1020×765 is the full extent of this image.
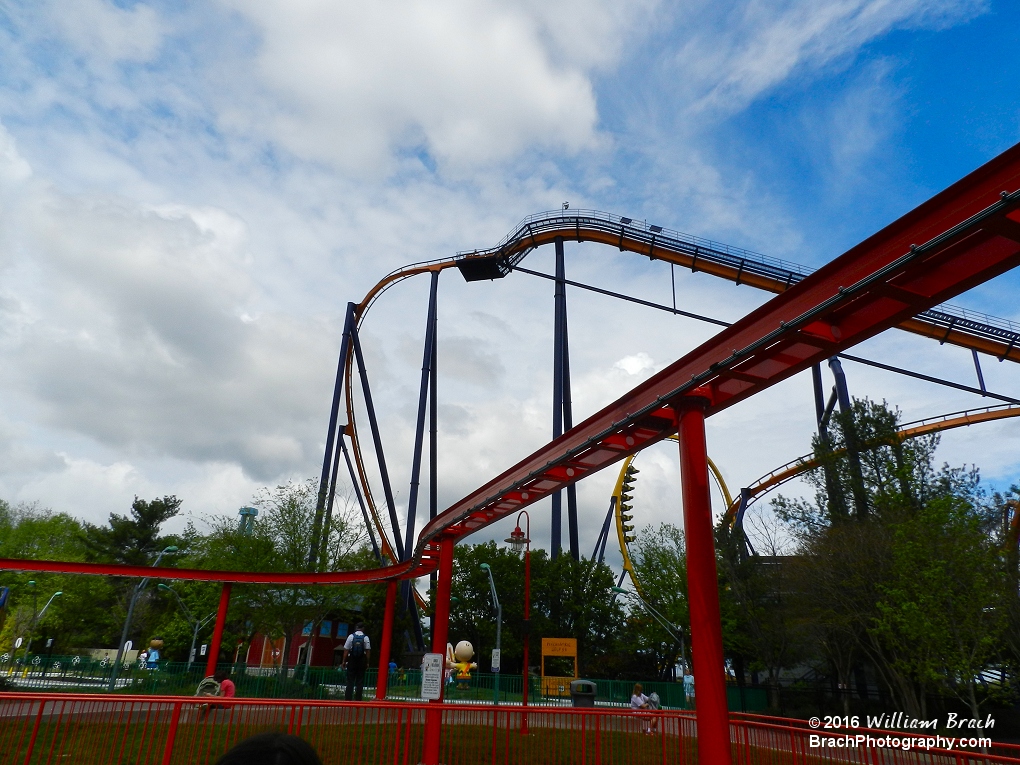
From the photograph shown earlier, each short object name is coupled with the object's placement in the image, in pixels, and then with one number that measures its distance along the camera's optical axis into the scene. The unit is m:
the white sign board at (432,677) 10.59
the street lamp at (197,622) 27.11
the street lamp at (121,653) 18.59
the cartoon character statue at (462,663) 24.47
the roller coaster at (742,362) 4.81
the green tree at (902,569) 15.90
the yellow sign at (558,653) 22.06
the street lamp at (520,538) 17.32
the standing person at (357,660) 14.44
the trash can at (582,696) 18.22
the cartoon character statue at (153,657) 20.23
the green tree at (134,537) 44.06
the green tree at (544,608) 30.02
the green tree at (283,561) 22.33
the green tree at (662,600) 30.97
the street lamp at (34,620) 32.74
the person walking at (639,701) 15.77
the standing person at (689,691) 21.70
